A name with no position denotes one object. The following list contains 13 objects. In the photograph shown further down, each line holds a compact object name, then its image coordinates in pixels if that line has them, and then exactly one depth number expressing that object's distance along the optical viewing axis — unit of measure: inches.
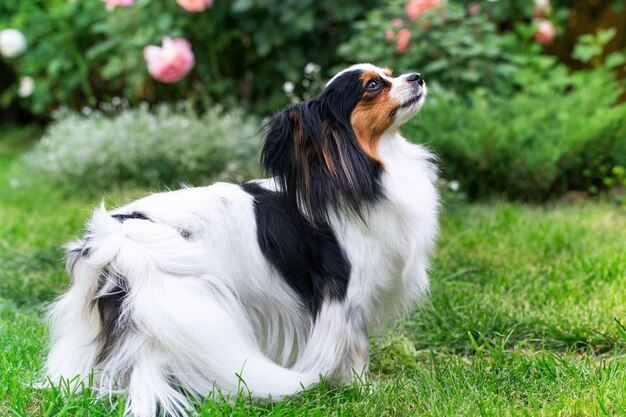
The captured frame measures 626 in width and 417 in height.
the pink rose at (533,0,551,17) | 243.7
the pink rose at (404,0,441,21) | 217.6
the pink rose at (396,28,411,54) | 218.1
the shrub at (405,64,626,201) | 205.6
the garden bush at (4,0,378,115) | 247.3
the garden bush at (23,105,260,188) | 232.2
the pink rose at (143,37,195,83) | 238.8
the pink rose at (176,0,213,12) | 234.8
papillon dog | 92.0
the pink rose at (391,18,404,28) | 224.6
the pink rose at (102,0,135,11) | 245.0
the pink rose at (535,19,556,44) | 247.8
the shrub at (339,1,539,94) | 220.2
